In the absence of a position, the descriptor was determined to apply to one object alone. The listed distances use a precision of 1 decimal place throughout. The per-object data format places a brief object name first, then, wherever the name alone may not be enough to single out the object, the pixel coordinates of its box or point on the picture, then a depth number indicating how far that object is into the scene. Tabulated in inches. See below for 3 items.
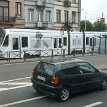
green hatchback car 248.8
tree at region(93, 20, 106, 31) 2130.5
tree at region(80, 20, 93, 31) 2421.7
